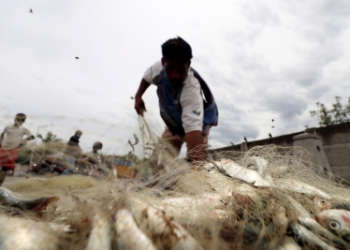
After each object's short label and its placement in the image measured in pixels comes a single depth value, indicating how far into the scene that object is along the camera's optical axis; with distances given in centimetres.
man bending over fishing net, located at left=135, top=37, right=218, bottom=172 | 265
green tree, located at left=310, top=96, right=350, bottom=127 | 1783
